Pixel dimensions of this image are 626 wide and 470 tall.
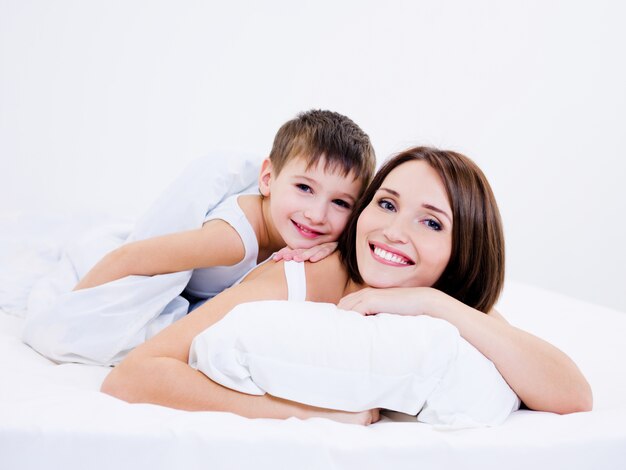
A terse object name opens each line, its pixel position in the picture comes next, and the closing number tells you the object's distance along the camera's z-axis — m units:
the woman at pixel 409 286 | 1.32
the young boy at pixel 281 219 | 1.86
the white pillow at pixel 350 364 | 1.28
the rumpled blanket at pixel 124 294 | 1.71
